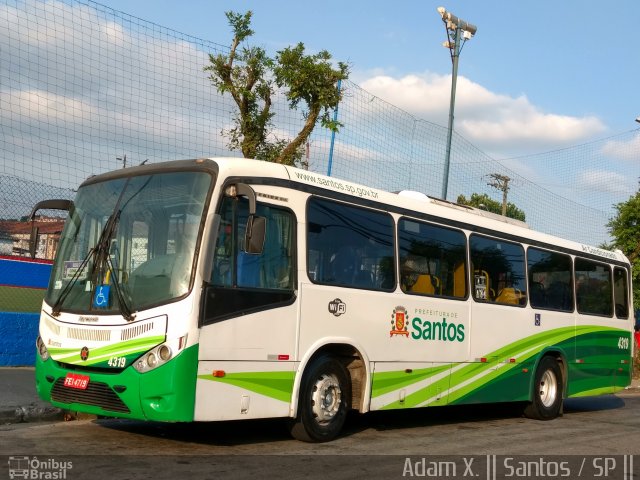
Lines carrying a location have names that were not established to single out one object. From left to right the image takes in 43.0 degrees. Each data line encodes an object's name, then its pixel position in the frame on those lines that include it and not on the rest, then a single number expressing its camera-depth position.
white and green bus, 7.57
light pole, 17.36
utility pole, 20.32
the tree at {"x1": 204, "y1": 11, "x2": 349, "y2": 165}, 13.81
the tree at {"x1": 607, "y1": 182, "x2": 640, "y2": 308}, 27.86
